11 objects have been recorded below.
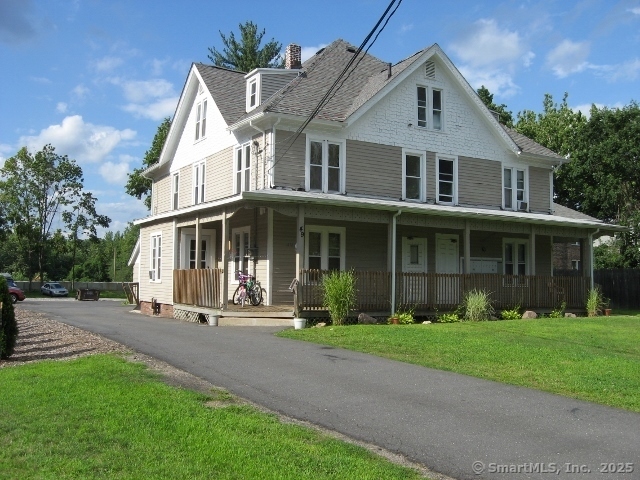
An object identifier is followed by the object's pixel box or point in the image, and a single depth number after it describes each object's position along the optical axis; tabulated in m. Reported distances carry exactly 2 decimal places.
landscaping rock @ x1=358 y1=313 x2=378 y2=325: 18.83
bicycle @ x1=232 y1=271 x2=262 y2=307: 20.49
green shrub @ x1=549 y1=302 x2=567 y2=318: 23.12
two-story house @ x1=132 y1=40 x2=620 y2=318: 20.52
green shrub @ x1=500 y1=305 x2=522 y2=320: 21.98
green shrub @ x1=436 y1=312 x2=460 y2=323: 20.60
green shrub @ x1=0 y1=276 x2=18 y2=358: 12.12
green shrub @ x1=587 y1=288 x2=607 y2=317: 23.89
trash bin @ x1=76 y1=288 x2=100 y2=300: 46.75
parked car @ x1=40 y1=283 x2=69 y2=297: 55.78
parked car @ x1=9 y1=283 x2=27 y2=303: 40.20
